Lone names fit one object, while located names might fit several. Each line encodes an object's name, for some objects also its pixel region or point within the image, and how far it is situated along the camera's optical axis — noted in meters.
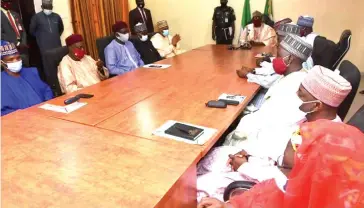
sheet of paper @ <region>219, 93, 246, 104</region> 1.92
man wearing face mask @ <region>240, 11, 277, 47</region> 5.05
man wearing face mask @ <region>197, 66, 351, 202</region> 1.29
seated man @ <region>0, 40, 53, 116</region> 2.24
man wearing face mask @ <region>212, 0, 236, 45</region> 5.64
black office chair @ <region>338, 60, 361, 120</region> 1.56
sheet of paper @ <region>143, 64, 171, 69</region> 2.97
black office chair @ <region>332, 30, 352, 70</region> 2.26
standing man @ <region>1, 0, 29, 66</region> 4.01
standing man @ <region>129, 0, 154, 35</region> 5.61
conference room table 1.00
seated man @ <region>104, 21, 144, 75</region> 3.29
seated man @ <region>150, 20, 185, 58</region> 4.41
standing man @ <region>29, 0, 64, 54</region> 4.43
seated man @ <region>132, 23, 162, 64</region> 3.92
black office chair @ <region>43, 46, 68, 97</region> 2.68
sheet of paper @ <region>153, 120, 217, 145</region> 1.36
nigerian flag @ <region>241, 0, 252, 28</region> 5.61
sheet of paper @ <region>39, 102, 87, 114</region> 1.78
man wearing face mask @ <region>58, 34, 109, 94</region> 2.74
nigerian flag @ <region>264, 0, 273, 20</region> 5.41
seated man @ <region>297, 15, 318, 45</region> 3.49
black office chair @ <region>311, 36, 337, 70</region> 2.22
